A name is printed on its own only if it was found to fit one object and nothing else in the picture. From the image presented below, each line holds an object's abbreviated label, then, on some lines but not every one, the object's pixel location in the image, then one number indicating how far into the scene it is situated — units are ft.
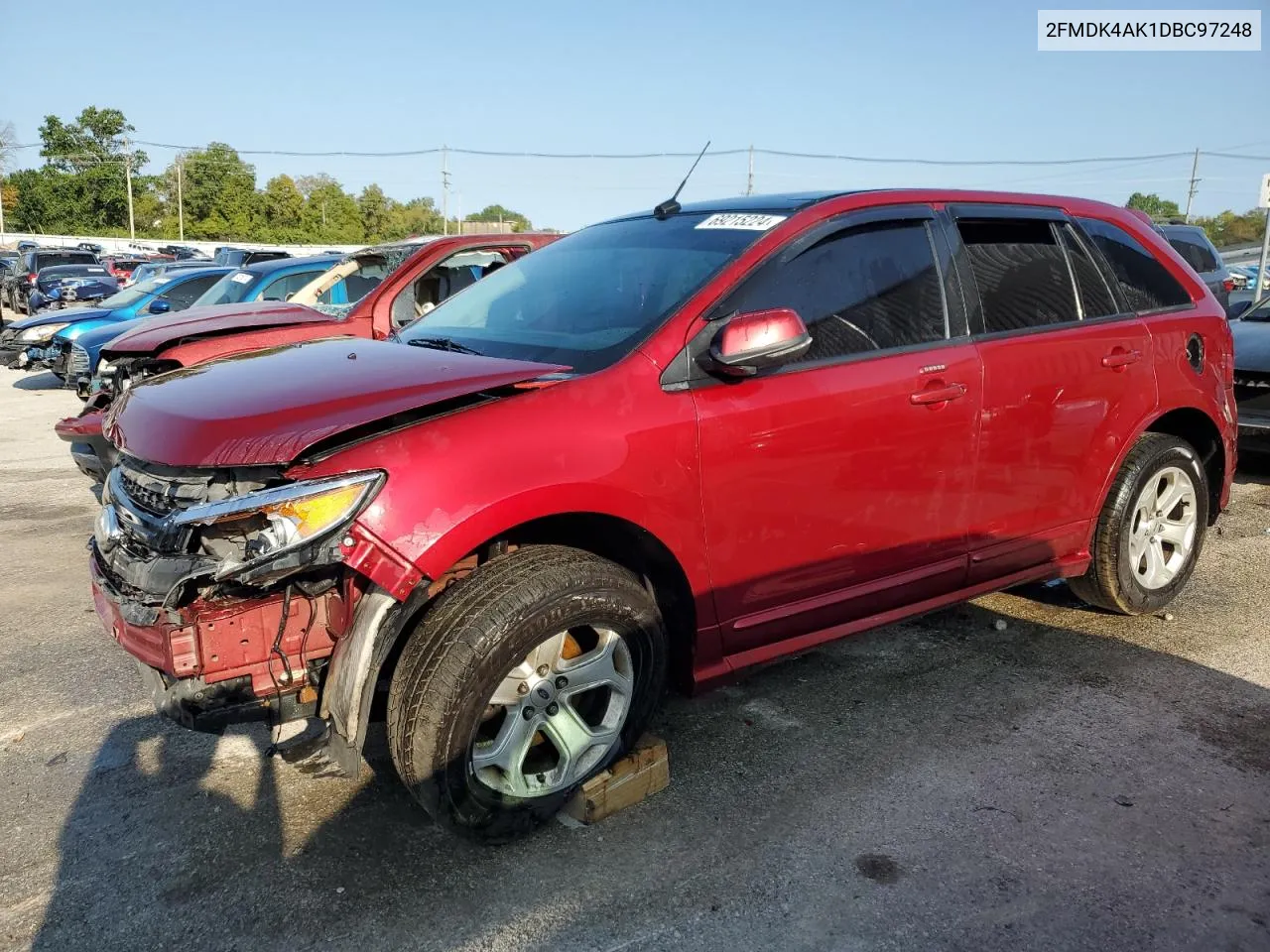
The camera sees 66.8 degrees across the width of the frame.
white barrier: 164.76
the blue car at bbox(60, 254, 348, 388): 32.42
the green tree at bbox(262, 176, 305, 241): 244.42
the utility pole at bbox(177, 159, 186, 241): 230.79
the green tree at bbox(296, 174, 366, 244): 249.75
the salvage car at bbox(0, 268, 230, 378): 40.52
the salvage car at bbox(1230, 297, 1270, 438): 22.89
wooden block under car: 9.47
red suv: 8.22
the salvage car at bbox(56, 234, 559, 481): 18.43
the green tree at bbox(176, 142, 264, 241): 240.73
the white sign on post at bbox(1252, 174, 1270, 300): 47.09
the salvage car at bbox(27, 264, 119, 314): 67.31
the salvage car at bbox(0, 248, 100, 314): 77.34
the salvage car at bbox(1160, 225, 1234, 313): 39.93
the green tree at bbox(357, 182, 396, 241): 280.72
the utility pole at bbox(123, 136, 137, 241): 222.89
